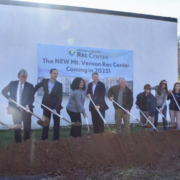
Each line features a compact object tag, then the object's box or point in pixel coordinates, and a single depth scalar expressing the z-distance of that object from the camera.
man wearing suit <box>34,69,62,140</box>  5.82
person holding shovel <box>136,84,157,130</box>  6.65
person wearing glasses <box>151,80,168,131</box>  7.05
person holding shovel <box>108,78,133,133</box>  6.42
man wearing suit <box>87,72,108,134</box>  6.35
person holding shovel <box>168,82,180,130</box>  7.02
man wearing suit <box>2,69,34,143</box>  5.37
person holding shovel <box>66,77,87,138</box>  5.75
